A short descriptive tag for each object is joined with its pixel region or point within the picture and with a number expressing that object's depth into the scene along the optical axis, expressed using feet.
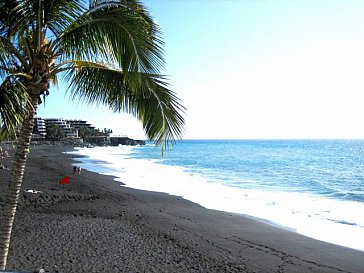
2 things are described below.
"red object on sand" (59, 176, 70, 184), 60.80
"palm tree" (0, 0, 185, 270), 12.30
